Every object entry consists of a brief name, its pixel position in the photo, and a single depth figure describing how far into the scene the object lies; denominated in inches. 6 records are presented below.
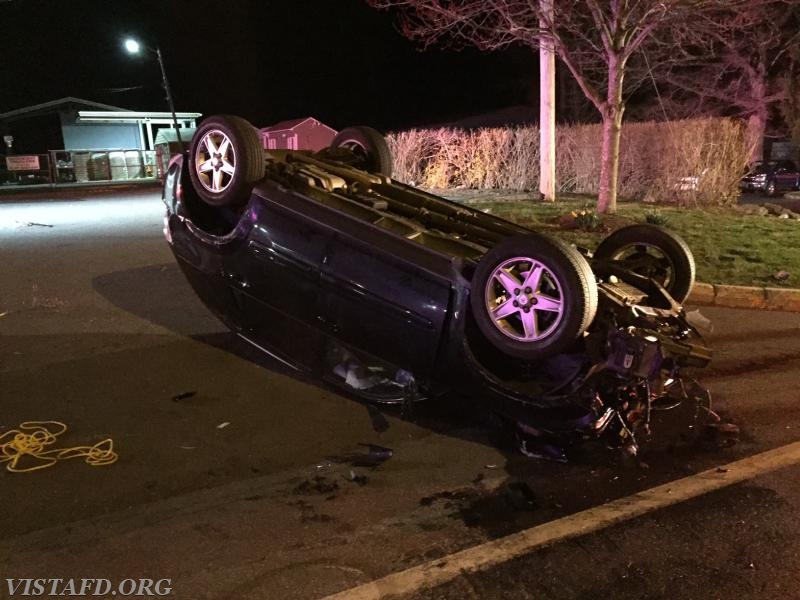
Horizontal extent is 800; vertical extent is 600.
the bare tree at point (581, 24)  458.9
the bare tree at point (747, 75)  1093.1
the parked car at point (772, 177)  943.7
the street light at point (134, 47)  1115.9
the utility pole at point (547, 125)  605.9
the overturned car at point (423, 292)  145.6
